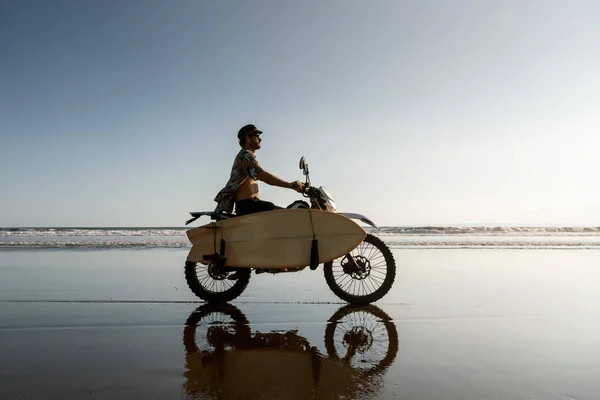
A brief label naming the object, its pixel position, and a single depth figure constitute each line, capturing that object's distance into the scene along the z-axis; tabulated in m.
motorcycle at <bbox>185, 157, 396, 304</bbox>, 5.70
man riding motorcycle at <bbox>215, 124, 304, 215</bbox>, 5.58
